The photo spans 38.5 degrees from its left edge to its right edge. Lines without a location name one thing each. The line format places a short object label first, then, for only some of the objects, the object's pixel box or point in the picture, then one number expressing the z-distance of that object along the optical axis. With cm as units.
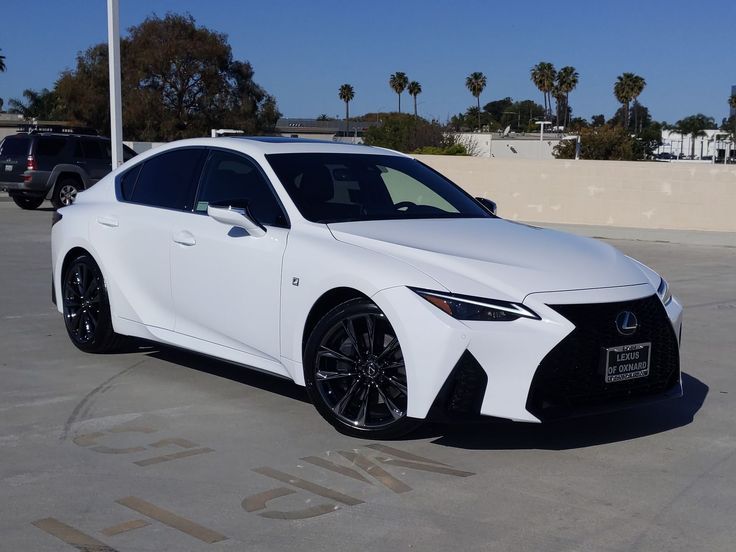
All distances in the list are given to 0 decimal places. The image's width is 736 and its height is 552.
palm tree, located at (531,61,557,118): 10094
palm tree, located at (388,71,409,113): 10325
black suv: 2497
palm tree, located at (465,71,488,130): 10688
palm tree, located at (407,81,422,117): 10362
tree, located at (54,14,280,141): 6438
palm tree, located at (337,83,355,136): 10650
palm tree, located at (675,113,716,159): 13201
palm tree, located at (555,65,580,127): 10088
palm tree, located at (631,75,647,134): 9429
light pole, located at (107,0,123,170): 1855
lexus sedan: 530
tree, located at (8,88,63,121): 10048
